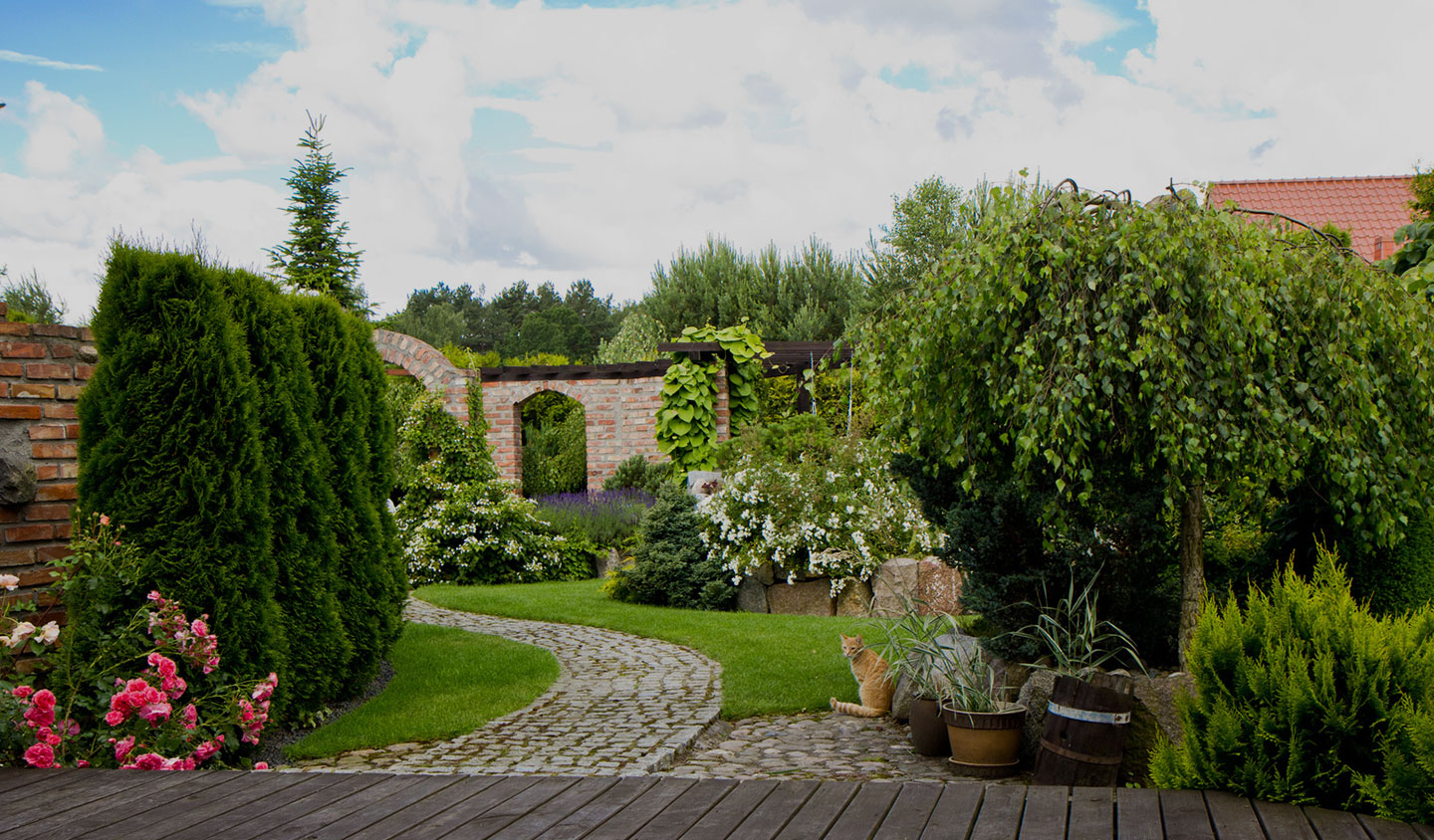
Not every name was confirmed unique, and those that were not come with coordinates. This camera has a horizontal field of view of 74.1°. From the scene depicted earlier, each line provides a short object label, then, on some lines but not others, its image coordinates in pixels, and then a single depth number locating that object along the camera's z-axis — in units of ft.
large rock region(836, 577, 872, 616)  28.45
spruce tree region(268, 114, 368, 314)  55.31
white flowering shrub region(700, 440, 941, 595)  28.19
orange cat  17.07
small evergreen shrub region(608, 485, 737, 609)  29.99
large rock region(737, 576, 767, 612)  29.73
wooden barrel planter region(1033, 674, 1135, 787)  12.01
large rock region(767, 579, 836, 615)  29.12
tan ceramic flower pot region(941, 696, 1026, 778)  13.46
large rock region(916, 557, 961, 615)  26.58
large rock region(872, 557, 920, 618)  26.96
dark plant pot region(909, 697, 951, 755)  14.50
